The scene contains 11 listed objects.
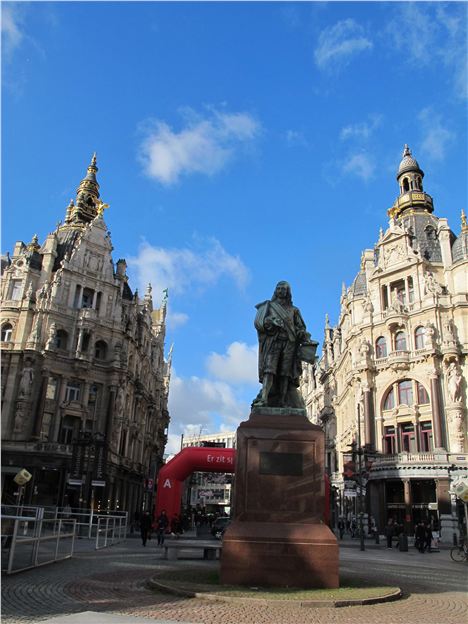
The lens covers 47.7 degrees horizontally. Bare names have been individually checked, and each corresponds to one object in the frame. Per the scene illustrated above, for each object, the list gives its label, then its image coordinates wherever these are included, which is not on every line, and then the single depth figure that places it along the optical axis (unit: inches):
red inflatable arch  1328.7
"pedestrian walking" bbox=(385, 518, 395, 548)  1295.2
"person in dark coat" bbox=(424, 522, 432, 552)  1186.4
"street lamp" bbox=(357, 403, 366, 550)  1168.2
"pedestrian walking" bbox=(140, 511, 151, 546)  1018.1
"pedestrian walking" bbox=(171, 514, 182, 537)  1304.1
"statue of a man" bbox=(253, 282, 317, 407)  508.1
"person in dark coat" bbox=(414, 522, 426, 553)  1162.0
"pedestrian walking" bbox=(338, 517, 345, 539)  1784.2
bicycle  898.1
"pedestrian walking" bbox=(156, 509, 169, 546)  1067.3
